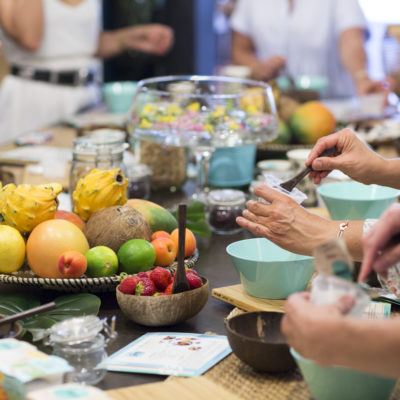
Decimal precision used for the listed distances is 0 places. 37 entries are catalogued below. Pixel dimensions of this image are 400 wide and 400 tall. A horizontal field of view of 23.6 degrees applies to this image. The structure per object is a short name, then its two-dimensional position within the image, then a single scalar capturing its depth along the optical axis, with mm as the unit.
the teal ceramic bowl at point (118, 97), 3252
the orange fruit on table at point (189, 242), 1611
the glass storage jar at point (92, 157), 1903
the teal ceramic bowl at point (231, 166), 2225
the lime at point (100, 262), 1507
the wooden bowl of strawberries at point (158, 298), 1393
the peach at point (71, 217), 1622
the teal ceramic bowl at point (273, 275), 1474
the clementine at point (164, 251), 1562
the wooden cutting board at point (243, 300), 1472
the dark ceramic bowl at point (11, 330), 1280
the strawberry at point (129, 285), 1419
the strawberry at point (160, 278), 1425
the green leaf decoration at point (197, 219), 1833
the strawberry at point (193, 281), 1433
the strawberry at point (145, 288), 1414
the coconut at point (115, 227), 1557
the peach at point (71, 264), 1471
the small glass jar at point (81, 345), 1257
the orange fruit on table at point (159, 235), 1611
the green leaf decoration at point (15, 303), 1460
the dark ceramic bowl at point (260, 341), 1266
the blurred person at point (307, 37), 3794
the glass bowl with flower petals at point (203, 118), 2070
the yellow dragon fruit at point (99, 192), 1657
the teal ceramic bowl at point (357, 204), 1829
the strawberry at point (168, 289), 1430
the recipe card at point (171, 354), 1299
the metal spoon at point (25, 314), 1267
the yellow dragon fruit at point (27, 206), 1554
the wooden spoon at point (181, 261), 1414
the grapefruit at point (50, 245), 1502
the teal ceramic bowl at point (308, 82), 3149
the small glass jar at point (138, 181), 2110
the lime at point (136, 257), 1517
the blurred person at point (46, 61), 3324
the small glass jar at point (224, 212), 1907
